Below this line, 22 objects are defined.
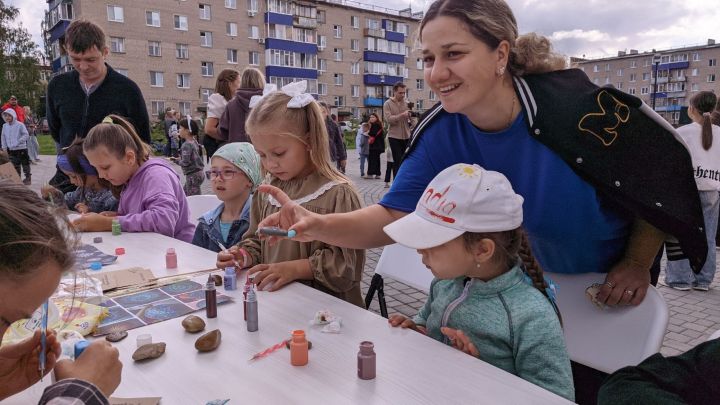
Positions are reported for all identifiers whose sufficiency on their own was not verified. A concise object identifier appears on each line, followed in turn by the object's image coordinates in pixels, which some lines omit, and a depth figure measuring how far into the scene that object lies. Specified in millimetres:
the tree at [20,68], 29375
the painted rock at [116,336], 1516
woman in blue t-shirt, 1591
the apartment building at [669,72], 67500
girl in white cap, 1423
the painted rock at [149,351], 1383
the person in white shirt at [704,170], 4543
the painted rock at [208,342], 1427
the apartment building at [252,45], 34031
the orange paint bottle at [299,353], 1345
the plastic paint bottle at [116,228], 3059
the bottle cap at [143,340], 1461
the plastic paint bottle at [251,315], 1561
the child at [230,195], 2992
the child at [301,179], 2260
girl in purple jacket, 3154
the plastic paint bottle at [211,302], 1694
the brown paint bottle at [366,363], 1258
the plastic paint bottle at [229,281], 1983
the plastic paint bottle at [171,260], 2299
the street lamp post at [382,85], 46356
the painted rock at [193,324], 1563
